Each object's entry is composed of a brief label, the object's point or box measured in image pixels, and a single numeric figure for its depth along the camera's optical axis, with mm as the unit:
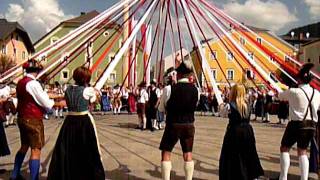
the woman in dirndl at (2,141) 6879
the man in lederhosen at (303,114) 5840
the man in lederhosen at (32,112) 5621
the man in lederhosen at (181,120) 5539
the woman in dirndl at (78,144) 5059
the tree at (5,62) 35900
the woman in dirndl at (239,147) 5477
